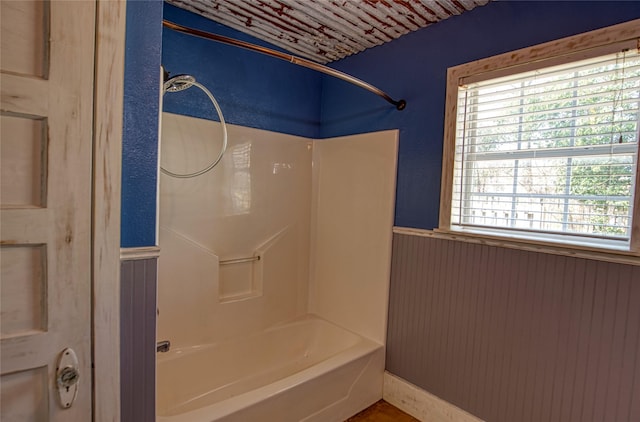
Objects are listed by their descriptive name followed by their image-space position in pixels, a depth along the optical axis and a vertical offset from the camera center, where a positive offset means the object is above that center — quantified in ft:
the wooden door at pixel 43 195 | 2.66 -0.11
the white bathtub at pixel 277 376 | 5.17 -3.66
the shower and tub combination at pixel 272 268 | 6.30 -1.76
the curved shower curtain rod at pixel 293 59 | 4.46 +2.20
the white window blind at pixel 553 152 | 4.45 +0.87
